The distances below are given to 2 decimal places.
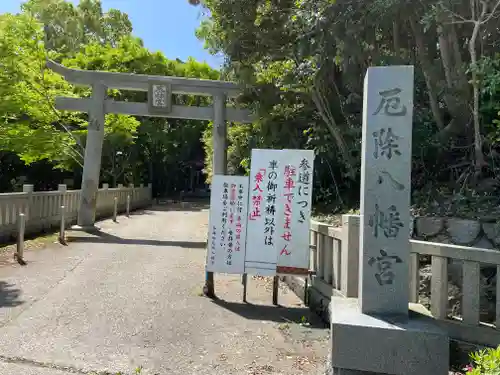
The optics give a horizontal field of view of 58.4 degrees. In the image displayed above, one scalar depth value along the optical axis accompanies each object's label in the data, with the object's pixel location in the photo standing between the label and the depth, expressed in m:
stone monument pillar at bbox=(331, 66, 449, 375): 3.64
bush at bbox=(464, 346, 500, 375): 2.13
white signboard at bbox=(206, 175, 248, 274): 6.32
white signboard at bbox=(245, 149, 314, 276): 6.05
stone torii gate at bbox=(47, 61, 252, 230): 13.50
